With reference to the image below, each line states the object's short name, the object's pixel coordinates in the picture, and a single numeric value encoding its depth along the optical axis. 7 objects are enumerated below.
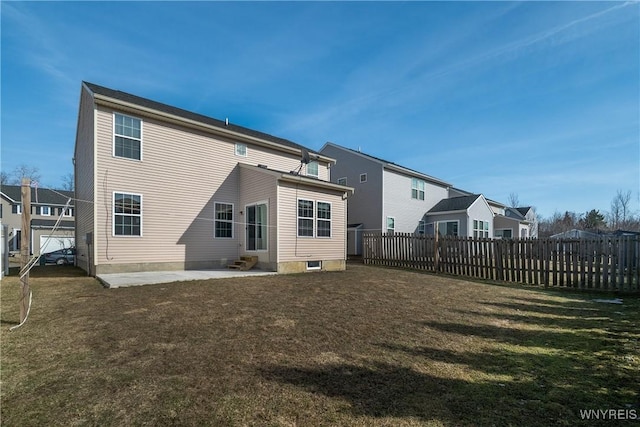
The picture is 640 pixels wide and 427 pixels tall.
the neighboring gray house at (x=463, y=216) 22.56
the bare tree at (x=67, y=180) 43.32
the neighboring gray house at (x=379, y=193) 21.05
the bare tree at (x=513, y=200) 59.31
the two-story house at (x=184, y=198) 10.83
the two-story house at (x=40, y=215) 28.62
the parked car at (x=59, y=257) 20.69
